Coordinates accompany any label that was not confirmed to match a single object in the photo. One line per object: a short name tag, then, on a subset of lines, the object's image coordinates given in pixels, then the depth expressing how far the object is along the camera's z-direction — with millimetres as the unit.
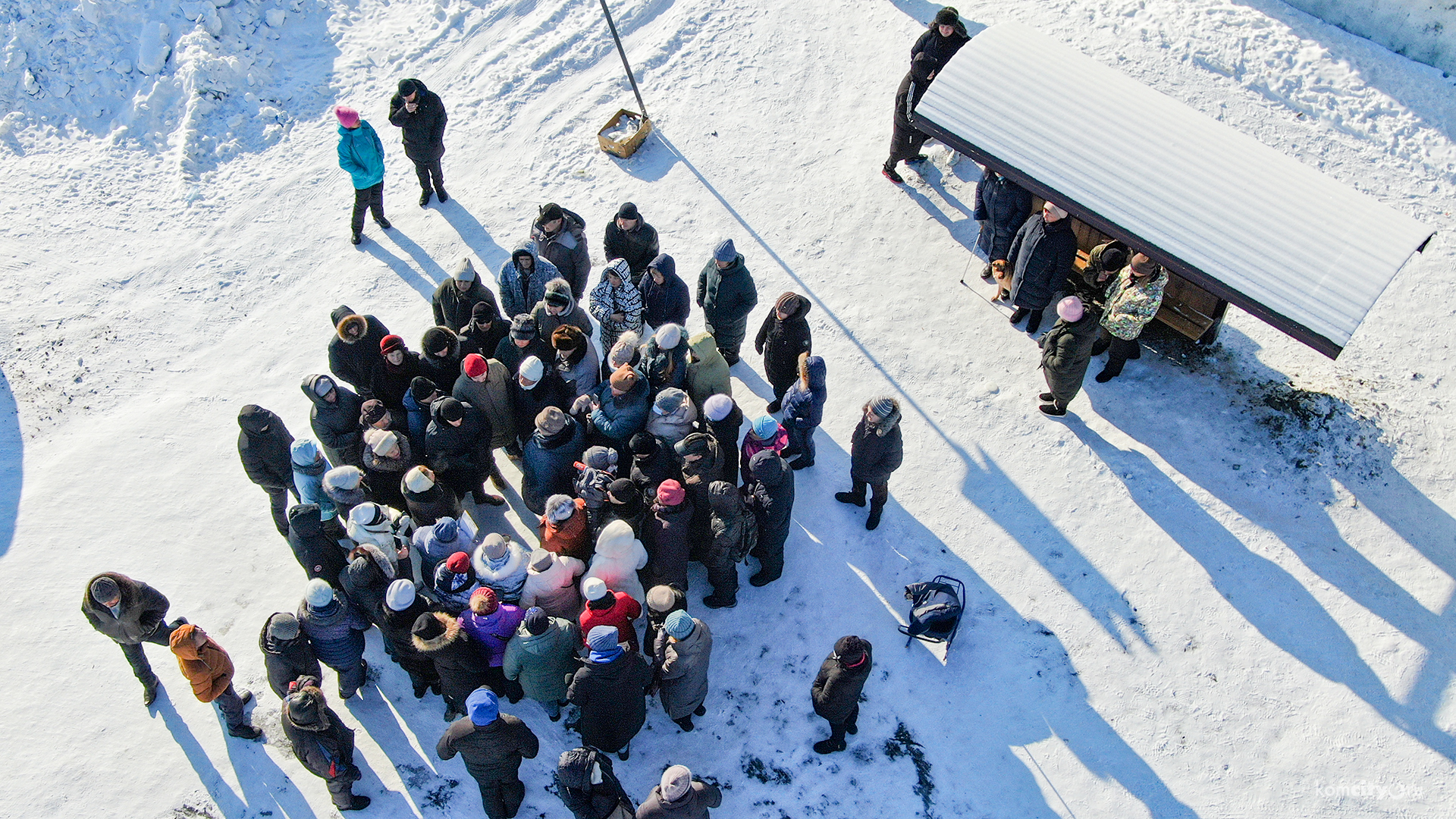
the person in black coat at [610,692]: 6086
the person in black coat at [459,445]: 7266
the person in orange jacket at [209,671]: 6418
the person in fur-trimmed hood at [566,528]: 6844
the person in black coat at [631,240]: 8945
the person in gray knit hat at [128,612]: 6496
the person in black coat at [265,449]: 7449
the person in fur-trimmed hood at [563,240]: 8938
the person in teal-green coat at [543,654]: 6316
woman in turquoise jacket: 10086
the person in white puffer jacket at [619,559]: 6660
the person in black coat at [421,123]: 10453
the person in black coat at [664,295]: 8641
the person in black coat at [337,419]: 7434
